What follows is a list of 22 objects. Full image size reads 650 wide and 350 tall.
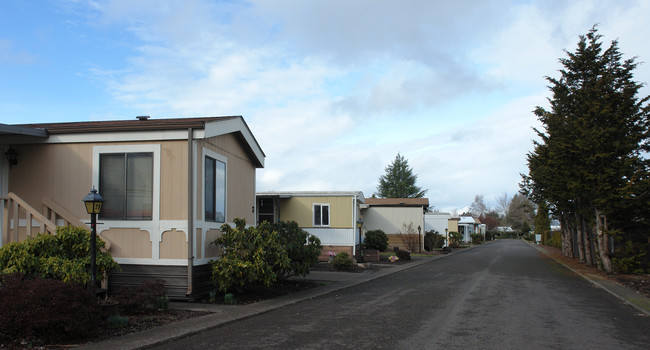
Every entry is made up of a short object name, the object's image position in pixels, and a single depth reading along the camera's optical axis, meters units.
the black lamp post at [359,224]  23.33
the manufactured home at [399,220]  35.31
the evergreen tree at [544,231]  52.03
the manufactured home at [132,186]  10.48
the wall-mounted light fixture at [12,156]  11.11
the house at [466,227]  64.46
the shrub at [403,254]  26.38
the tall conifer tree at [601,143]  17.38
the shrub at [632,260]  17.66
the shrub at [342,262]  19.42
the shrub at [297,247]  12.40
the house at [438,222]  47.09
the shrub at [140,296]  8.77
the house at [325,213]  24.59
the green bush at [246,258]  10.69
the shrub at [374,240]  28.42
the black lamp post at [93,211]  8.35
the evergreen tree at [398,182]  70.50
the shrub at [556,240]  44.28
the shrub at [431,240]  37.31
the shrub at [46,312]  6.53
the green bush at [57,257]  8.71
